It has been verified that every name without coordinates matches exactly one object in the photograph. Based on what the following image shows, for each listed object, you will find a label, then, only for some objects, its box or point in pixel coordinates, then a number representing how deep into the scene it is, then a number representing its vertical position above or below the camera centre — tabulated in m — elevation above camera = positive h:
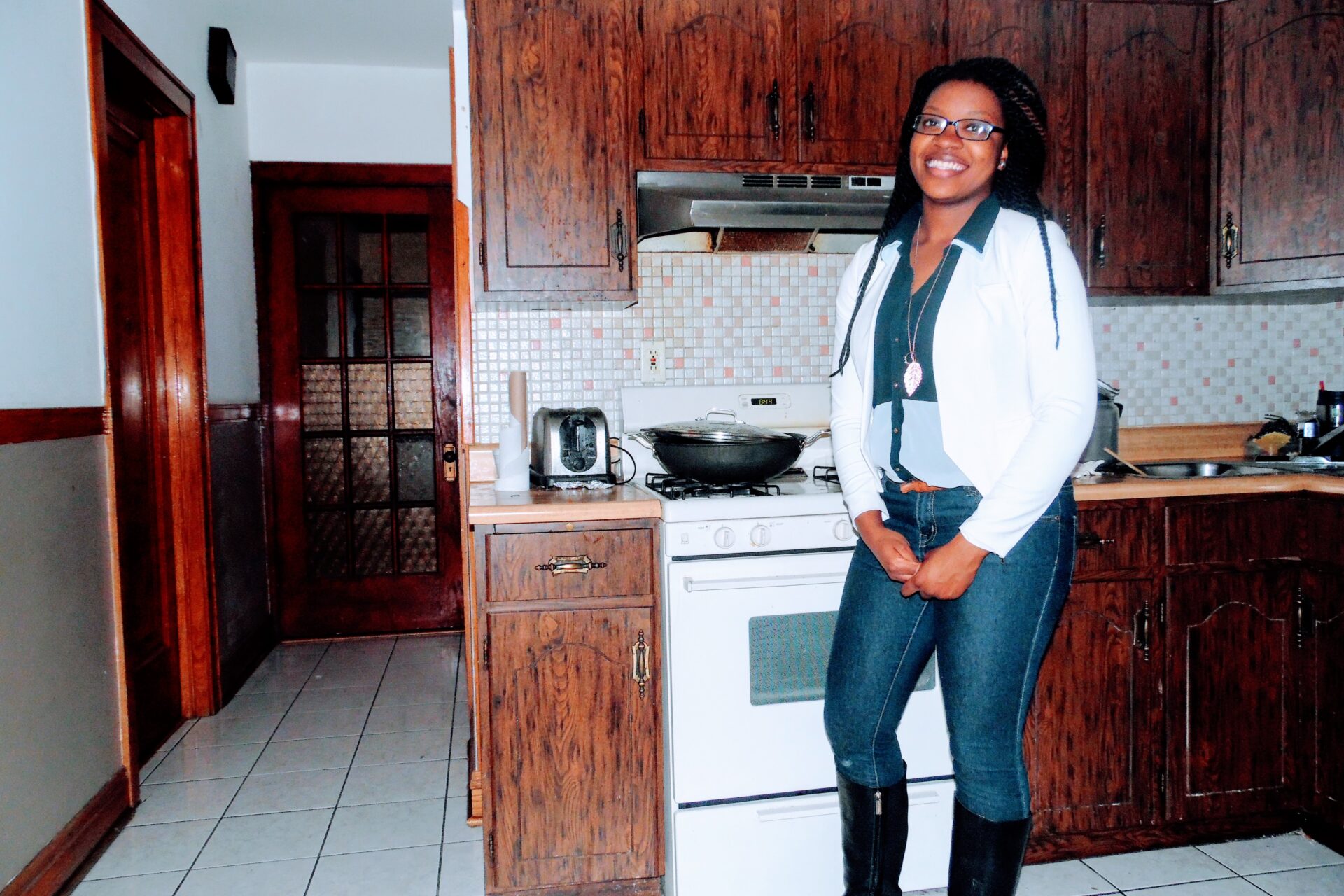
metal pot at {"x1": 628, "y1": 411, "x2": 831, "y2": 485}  2.03 -0.13
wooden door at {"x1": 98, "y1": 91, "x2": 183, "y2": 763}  2.83 -0.04
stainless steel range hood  2.36 +0.51
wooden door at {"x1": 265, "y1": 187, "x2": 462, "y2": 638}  4.08 -0.02
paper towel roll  2.21 +0.00
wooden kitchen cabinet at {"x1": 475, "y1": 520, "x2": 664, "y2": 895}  1.91 -0.66
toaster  2.23 -0.12
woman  1.30 -0.08
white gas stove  1.90 -0.65
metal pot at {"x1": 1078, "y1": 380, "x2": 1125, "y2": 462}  2.37 -0.11
